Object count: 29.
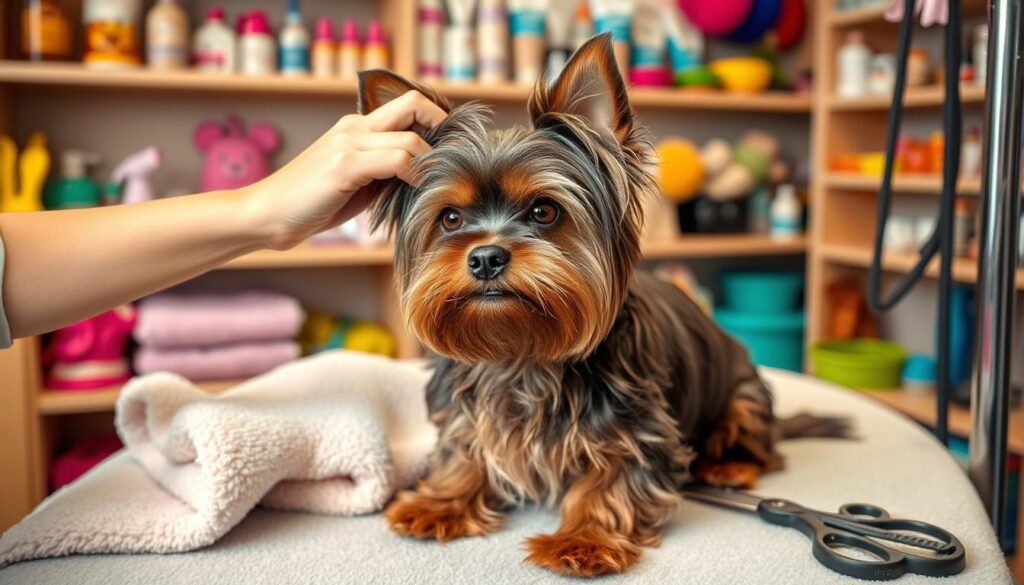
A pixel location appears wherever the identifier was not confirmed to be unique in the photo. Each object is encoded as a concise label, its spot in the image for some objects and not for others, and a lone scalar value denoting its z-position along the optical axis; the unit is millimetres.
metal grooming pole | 1120
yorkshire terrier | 1076
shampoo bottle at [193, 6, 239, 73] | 2770
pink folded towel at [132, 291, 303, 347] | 2635
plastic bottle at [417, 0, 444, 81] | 2953
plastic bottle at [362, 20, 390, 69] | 2871
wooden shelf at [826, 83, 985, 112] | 2587
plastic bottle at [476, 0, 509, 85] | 3025
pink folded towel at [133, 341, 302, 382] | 2662
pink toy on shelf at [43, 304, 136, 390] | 2590
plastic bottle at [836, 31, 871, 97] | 3191
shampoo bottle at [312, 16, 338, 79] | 2846
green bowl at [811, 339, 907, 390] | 2979
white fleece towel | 1079
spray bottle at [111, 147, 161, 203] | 2713
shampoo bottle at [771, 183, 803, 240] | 3482
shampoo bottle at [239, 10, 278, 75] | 2770
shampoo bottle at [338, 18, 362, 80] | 2859
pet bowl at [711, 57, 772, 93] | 3389
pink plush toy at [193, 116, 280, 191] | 2859
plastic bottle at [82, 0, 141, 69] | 2598
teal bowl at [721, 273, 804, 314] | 3518
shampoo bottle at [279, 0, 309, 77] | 2820
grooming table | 1021
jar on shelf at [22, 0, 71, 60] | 2559
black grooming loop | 1256
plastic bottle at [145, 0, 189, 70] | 2674
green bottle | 2656
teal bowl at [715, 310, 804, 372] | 3451
